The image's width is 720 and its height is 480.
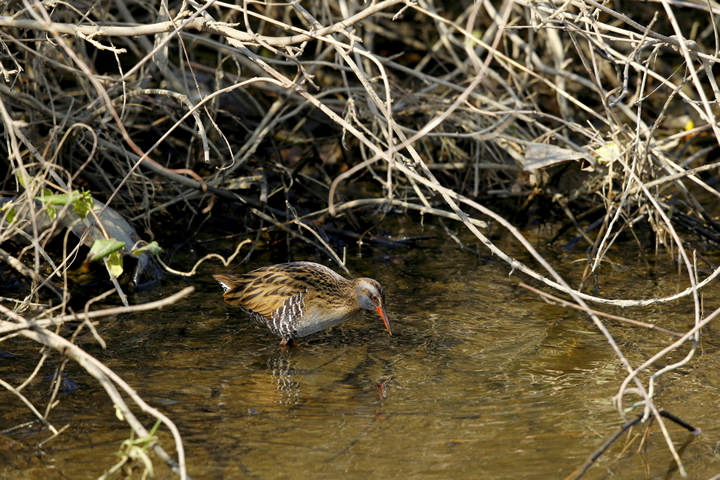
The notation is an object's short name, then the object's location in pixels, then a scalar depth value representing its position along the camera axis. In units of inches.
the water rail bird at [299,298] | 424.2
